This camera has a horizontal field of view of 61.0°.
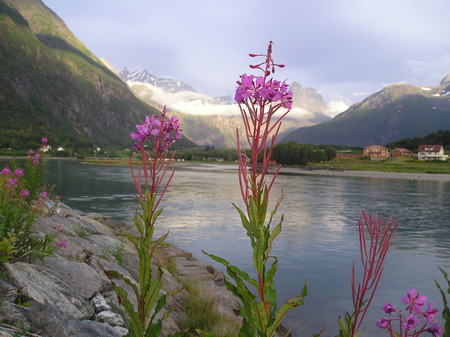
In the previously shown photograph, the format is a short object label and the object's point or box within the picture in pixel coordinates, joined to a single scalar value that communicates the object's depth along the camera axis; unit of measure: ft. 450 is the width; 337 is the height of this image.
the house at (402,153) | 645.83
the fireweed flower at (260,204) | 9.95
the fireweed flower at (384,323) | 11.08
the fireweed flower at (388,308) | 11.18
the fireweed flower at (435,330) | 11.36
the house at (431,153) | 571.69
